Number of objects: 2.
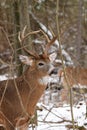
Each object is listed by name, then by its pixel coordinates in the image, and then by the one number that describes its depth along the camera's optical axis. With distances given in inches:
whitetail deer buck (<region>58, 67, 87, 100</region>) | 929.0
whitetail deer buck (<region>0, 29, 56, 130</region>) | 472.4
